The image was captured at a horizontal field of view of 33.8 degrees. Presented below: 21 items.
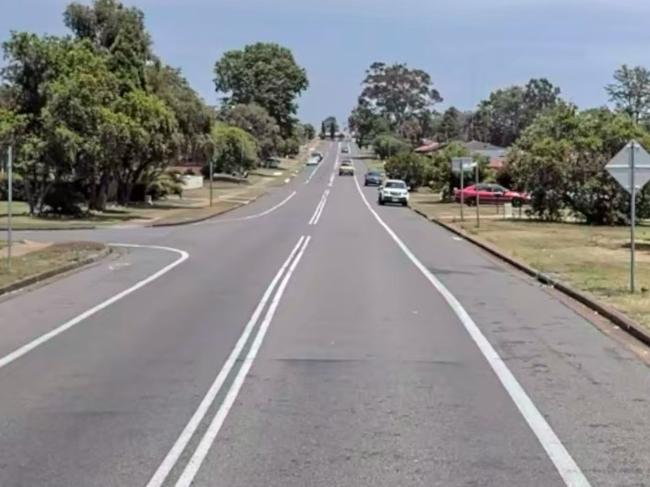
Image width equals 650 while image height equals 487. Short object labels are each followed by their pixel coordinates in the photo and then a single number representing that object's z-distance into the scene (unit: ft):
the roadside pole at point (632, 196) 59.72
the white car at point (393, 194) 233.55
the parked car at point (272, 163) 501.97
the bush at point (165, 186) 230.27
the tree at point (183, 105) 195.93
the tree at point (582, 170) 157.07
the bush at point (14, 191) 194.25
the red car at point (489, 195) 234.79
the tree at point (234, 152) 358.12
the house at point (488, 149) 481.87
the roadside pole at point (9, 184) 71.82
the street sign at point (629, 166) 60.08
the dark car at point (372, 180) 347.56
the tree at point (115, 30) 179.63
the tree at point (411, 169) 330.13
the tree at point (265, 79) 539.29
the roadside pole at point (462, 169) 154.10
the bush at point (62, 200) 163.84
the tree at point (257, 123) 457.27
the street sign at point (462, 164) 156.87
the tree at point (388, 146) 584.40
